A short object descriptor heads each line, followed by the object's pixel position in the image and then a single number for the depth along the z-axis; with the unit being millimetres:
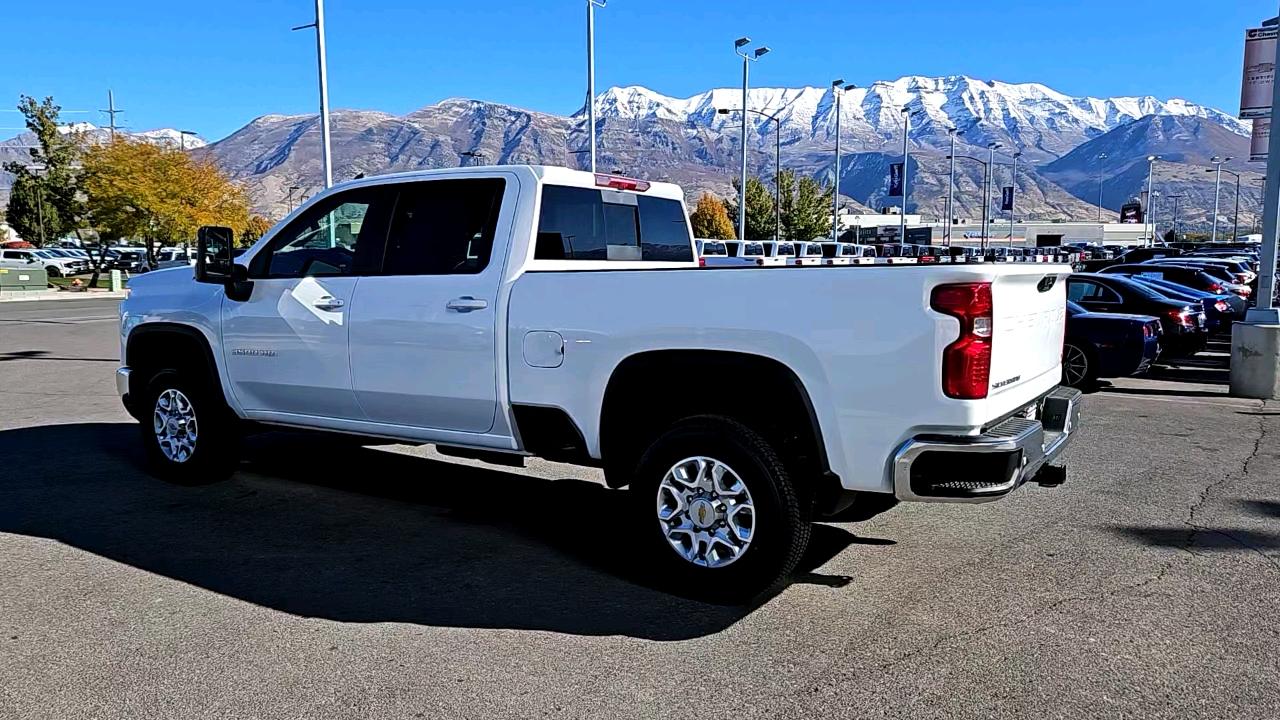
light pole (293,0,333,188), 23172
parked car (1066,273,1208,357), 14297
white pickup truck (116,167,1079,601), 4363
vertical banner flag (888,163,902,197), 57031
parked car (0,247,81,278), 50094
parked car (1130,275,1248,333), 16297
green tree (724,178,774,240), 61719
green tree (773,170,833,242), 62000
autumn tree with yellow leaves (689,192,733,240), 71062
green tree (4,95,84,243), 52812
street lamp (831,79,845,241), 49281
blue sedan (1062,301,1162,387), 12211
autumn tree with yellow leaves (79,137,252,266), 40844
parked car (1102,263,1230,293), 19203
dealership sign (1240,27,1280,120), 13062
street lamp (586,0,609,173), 34844
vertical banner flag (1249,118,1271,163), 16719
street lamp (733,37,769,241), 42375
